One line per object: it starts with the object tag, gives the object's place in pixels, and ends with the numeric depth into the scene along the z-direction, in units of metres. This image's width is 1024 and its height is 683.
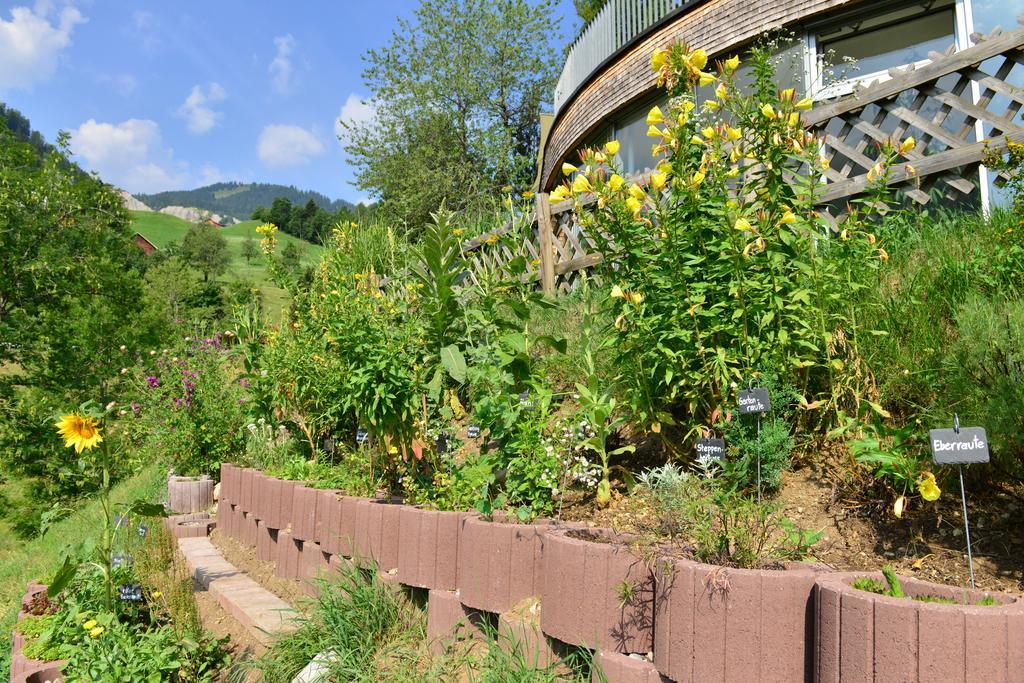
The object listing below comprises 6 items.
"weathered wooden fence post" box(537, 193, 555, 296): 7.55
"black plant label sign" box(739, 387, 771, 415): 2.66
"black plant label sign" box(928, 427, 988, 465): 2.01
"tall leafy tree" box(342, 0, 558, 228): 20.48
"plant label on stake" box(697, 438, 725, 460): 2.72
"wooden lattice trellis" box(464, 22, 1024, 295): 4.95
